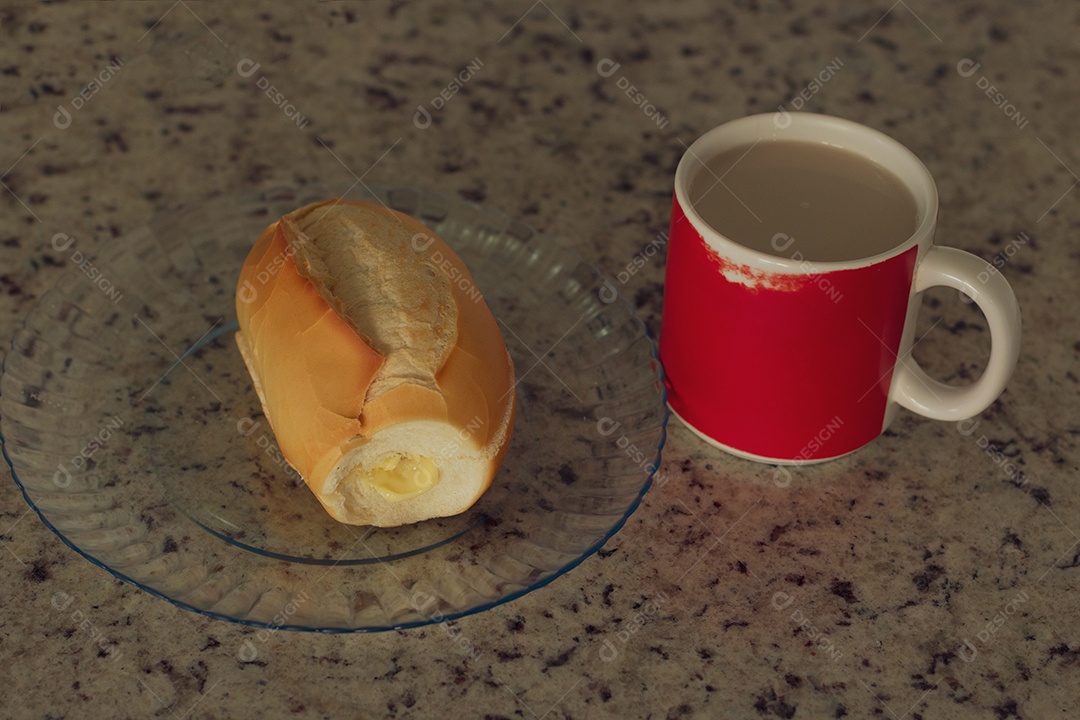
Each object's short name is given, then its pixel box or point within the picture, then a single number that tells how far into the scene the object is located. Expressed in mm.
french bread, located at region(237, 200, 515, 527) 751
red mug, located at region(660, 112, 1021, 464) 754
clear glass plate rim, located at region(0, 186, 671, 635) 739
